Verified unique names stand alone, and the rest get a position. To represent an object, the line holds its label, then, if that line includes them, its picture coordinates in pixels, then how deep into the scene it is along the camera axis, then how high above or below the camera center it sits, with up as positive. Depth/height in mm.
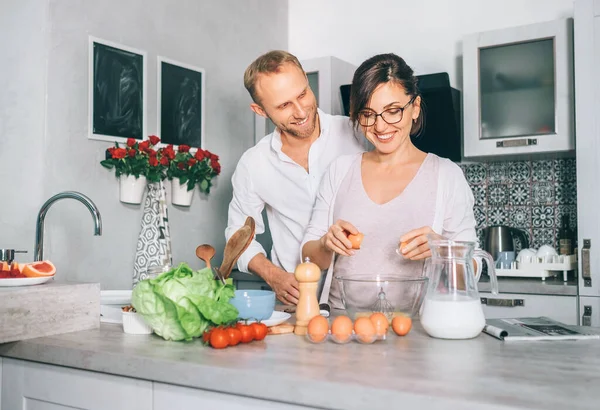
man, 2072 +224
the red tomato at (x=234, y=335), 1225 -215
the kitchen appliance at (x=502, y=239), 3043 -73
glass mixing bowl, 1368 -153
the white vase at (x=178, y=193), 2945 +140
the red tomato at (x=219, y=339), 1216 -220
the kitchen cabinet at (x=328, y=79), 3305 +758
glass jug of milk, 1267 -138
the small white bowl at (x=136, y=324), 1401 -221
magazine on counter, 1276 -222
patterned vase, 2676 -49
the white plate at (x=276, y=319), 1426 -219
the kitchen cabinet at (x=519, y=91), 2822 +614
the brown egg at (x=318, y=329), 1243 -206
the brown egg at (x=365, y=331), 1221 -205
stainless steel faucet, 1701 +20
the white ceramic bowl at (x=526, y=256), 2799 -141
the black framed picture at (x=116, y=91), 2594 +554
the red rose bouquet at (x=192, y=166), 2834 +262
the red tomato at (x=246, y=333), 1248 -214
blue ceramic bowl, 1405 -178
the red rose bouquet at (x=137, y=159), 2626 +267
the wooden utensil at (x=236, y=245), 1470 -50
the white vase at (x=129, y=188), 2682 +148
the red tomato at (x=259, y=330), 1271 -213
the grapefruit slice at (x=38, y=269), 1506 -110
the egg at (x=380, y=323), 1243 -194
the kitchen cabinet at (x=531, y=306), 2588 -338
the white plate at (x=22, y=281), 1420 -132
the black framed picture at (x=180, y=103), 2941 +572
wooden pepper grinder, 1394 -156
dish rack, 2740 -187
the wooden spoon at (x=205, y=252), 1496 -67
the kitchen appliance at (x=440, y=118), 2953 +497
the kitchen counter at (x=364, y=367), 881 -234
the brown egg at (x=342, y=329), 1226 -204
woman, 1735 +95
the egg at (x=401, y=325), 1309 -208
